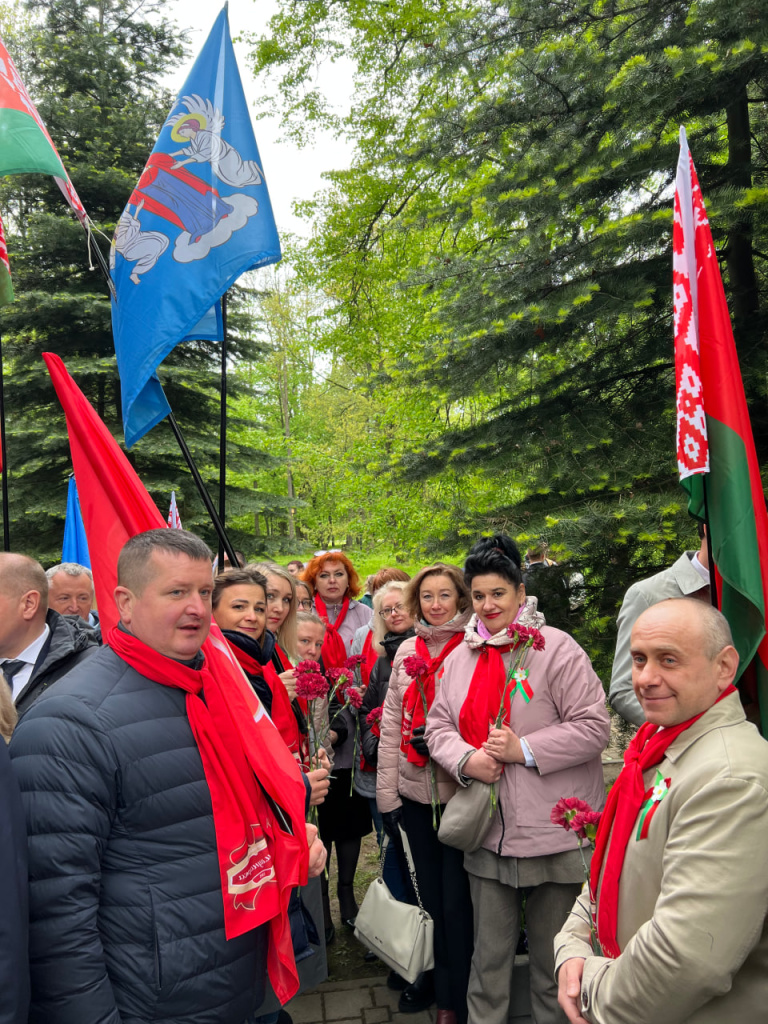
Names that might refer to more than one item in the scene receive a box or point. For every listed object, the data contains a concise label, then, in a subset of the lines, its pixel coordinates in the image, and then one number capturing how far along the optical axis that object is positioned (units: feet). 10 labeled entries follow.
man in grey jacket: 9.82
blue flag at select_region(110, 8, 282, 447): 11.42
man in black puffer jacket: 6.12
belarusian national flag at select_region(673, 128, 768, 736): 7.86
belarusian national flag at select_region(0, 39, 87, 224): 11.94
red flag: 9.29
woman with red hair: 19.44
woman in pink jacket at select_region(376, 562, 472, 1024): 12.03
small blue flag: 22.41
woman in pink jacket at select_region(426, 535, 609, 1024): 10.61
